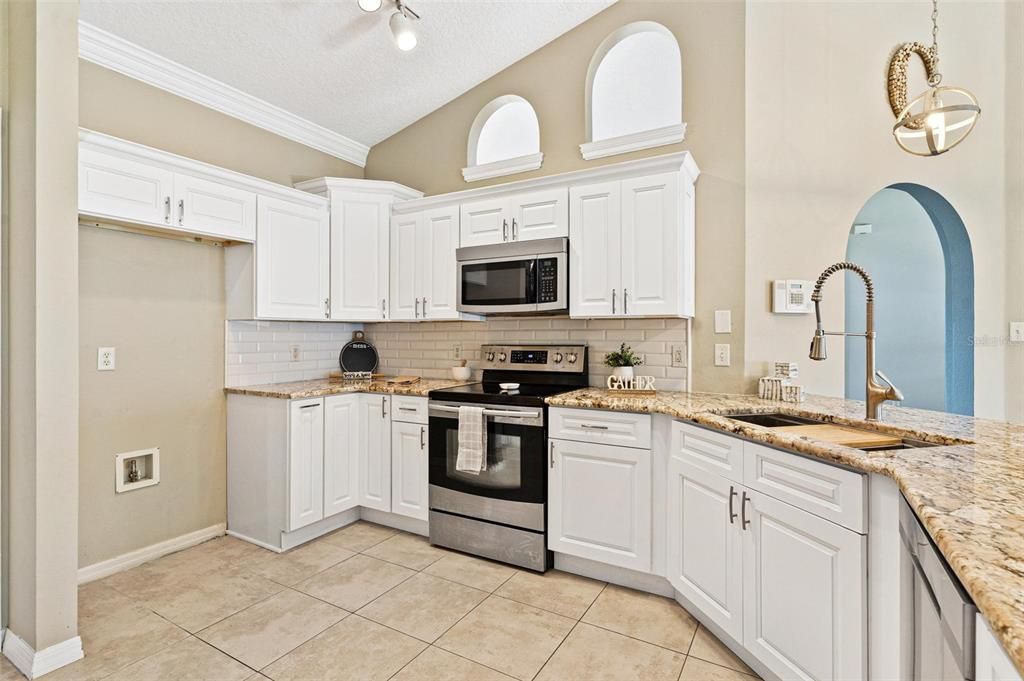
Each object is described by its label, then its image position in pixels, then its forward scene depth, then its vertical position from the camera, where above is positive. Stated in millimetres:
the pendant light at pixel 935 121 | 1969 +848
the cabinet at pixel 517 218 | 3092 +750
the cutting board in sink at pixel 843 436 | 1722 -348
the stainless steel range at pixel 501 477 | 2785 -793
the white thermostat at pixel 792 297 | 2803 +225
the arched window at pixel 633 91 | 3203 +1598
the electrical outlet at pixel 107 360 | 2754 -126
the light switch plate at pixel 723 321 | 2949 +93
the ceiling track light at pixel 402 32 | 2736 +1637
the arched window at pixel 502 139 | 3695 +1469
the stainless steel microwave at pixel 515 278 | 3078 +370
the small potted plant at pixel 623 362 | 3029 -145
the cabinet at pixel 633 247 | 2785 +508
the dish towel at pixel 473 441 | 2887 -587
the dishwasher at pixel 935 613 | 831 -521
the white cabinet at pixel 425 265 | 3484 +504
